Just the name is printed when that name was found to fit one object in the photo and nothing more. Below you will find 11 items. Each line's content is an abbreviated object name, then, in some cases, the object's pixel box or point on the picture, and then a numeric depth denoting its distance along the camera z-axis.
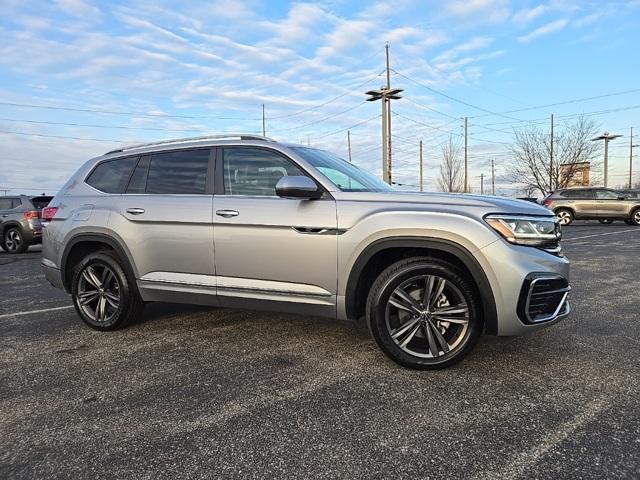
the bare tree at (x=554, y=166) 45.66
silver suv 3.16
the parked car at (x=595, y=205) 20.89
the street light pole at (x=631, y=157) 64.68
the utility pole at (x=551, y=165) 45.53
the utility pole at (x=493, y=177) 86.09
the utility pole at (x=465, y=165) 54.12
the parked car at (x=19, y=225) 12.81
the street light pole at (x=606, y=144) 48.38
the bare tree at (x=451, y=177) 56.81
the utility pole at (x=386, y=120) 33.72
